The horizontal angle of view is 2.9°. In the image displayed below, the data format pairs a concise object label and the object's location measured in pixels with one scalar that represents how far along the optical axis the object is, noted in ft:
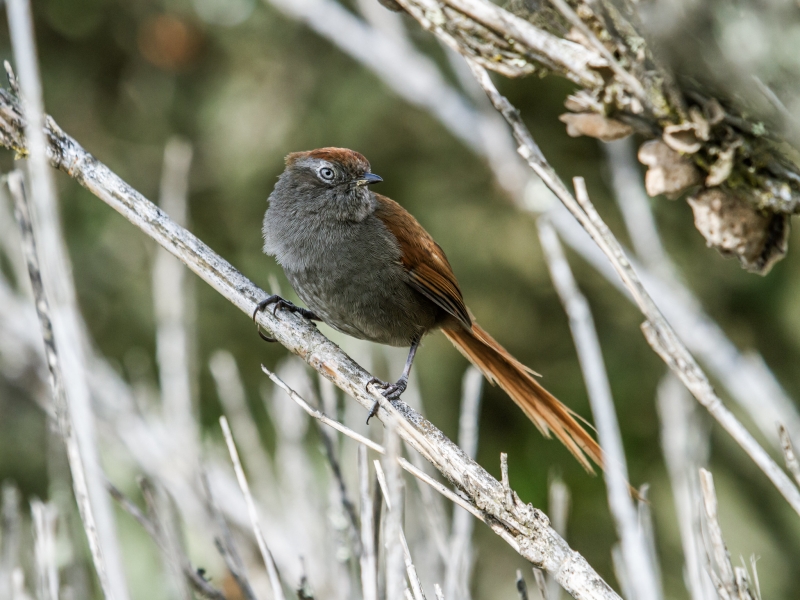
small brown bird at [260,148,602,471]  16.10
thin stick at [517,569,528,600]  15.75
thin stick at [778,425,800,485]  13.06
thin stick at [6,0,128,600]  15.17
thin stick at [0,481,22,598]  15.85
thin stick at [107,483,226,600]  15.78
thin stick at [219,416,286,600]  15.75
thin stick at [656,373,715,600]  15.78
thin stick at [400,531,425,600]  15.05
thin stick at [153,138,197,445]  15.94
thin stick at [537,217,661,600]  14.93
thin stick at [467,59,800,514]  13.42
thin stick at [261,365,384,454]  15.71
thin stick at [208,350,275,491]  16.01
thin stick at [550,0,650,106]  12.68
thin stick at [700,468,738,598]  13.72
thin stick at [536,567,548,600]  15.76
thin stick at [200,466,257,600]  15.79
